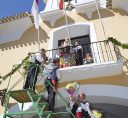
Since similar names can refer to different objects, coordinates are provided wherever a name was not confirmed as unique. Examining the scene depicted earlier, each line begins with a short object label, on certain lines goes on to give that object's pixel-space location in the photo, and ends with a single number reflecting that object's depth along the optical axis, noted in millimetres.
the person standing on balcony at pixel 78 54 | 4234
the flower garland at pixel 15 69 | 4210
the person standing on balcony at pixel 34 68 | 3659
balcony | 3784
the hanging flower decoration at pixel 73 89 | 3316
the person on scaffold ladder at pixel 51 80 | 3363
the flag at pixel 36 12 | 4675
